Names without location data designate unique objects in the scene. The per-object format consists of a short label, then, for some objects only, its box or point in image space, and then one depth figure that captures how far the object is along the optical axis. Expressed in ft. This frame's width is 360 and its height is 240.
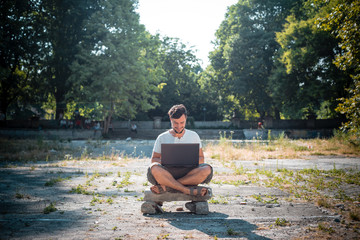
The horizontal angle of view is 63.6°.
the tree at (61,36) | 103.96
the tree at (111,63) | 94.43
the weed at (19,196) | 17.84
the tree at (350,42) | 34.06
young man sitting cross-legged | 13.96
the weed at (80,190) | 19.56
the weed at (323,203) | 15.28
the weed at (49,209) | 14.48
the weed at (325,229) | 11.29
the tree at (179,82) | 142.35
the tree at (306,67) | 94.73
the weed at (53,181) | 22.84
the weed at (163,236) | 10.74
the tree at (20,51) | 95.71
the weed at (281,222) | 12.39
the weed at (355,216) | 12.96
